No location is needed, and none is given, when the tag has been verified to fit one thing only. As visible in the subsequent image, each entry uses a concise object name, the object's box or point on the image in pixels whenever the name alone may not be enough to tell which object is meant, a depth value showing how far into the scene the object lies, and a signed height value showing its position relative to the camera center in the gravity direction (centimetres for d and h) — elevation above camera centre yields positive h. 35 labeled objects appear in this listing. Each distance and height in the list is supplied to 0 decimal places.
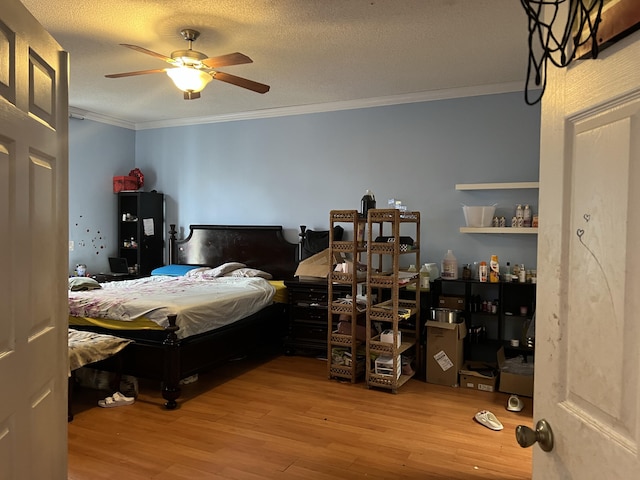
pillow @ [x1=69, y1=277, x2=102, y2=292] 420 -53
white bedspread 358 -60
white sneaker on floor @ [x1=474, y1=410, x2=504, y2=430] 320 -127
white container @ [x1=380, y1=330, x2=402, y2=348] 387 -87
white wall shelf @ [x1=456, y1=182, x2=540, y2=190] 419 +38
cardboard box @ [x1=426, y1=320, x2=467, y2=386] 401 -102
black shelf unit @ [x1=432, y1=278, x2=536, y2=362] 416 -74
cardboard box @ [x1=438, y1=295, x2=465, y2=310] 431 -65
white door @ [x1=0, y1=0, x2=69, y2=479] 121 -7
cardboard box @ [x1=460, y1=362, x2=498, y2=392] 391 -120
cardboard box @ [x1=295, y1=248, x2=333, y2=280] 474 -40
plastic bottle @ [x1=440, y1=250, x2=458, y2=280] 442 -36
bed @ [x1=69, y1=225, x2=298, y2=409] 352 -81
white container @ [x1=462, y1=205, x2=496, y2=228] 433 +12
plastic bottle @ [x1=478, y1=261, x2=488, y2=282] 429 -38
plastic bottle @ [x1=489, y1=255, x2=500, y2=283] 423 -37
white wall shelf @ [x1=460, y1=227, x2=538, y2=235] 414 -1
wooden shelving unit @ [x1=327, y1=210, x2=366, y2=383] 402 -75
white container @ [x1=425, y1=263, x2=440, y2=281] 455 -40
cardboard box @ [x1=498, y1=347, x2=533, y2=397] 376 -115
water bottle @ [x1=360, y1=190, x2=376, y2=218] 433 +21
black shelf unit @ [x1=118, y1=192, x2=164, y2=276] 595 -7
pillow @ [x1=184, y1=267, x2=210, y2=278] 519 -52
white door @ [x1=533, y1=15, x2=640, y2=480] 82 -7
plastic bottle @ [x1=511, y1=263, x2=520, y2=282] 421 -40
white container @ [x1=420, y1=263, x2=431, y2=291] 438 -47
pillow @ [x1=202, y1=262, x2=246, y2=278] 516 -47
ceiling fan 304 +100
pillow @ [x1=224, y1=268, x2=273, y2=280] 513 -50
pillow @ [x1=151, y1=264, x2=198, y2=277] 553 -53
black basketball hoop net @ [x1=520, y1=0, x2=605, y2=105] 90 +39
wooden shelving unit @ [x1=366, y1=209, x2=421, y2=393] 381 -67
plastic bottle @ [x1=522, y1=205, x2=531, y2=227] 426 +8
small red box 600 +49
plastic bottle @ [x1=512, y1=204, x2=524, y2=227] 426 +10
